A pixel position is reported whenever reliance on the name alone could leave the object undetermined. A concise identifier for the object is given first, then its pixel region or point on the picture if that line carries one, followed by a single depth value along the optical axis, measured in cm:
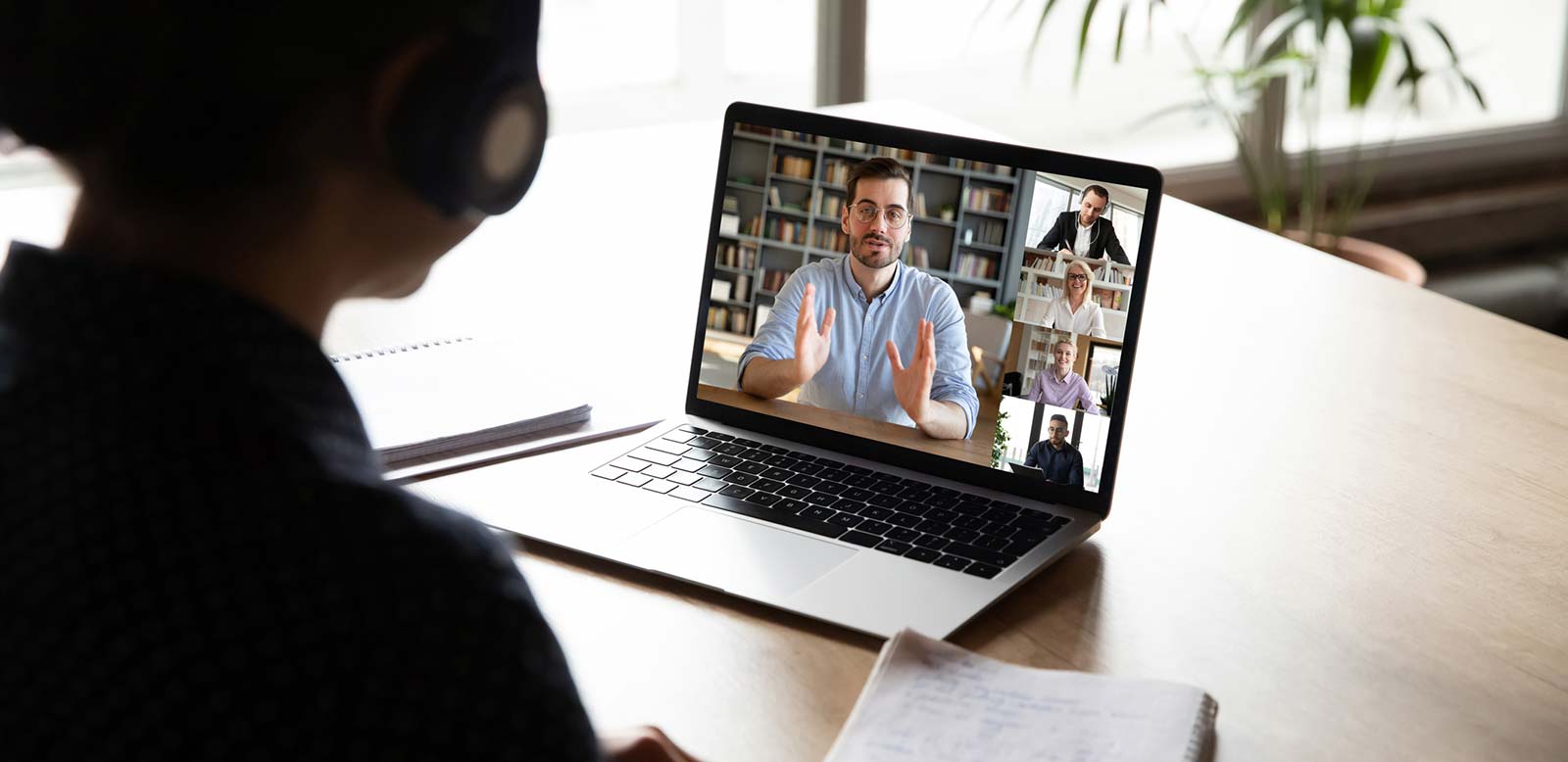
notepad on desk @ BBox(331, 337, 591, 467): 110
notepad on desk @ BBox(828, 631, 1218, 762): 73
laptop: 95
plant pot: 291
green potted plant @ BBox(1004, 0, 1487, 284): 283
